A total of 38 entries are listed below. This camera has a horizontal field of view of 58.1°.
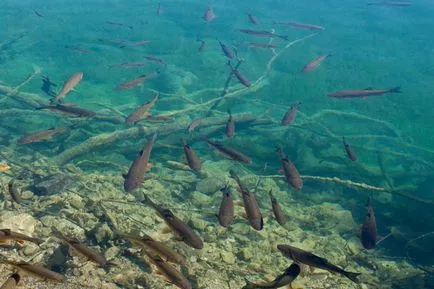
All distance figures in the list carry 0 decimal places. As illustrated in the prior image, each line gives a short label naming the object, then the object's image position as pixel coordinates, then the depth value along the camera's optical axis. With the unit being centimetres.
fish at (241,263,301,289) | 326
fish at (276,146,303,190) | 506
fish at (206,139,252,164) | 541
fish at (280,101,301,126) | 705
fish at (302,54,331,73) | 842
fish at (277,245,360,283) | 332
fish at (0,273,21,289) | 285
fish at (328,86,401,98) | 677
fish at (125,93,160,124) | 652
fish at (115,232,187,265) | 346
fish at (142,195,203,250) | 371
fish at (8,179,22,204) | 459
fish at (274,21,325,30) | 1202
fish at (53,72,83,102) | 699
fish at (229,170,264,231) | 428
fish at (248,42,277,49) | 1045
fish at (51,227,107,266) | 336
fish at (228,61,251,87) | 823
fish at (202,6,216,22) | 1179
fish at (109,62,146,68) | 959
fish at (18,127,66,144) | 610
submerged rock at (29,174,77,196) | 554
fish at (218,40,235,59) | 905
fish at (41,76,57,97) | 890
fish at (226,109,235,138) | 653
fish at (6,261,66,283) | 298
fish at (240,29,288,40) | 1037
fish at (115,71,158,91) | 790
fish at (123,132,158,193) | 450
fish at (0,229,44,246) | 322
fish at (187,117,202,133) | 803
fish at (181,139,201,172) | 527
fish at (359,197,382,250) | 430
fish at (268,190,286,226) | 473
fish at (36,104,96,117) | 601
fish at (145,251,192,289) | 327
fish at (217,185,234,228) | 427
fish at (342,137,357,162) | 598
